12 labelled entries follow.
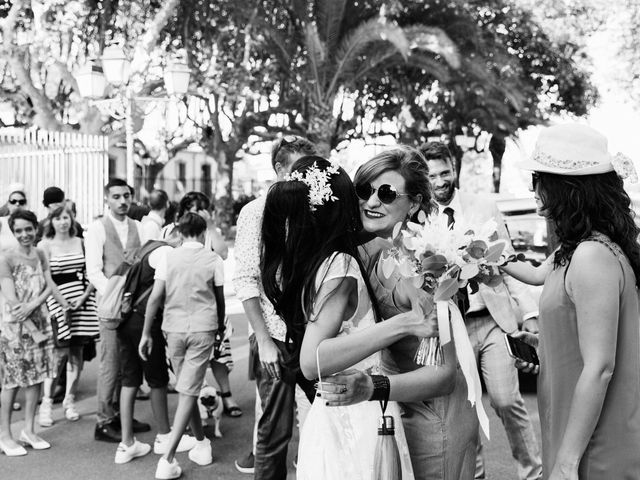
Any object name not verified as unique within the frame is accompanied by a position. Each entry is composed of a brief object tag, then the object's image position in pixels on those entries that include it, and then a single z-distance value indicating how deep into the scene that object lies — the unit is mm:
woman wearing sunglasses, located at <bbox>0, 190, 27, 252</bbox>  6266
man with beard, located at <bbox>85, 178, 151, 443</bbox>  6016
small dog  6203
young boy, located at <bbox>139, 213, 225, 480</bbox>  5367
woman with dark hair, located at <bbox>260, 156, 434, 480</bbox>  2428
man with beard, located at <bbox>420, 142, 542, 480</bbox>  4375
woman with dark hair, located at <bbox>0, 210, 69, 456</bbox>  5719
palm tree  17297
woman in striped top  6938
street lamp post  11578
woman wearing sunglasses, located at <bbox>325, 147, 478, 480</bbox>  2406
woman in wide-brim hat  2207
